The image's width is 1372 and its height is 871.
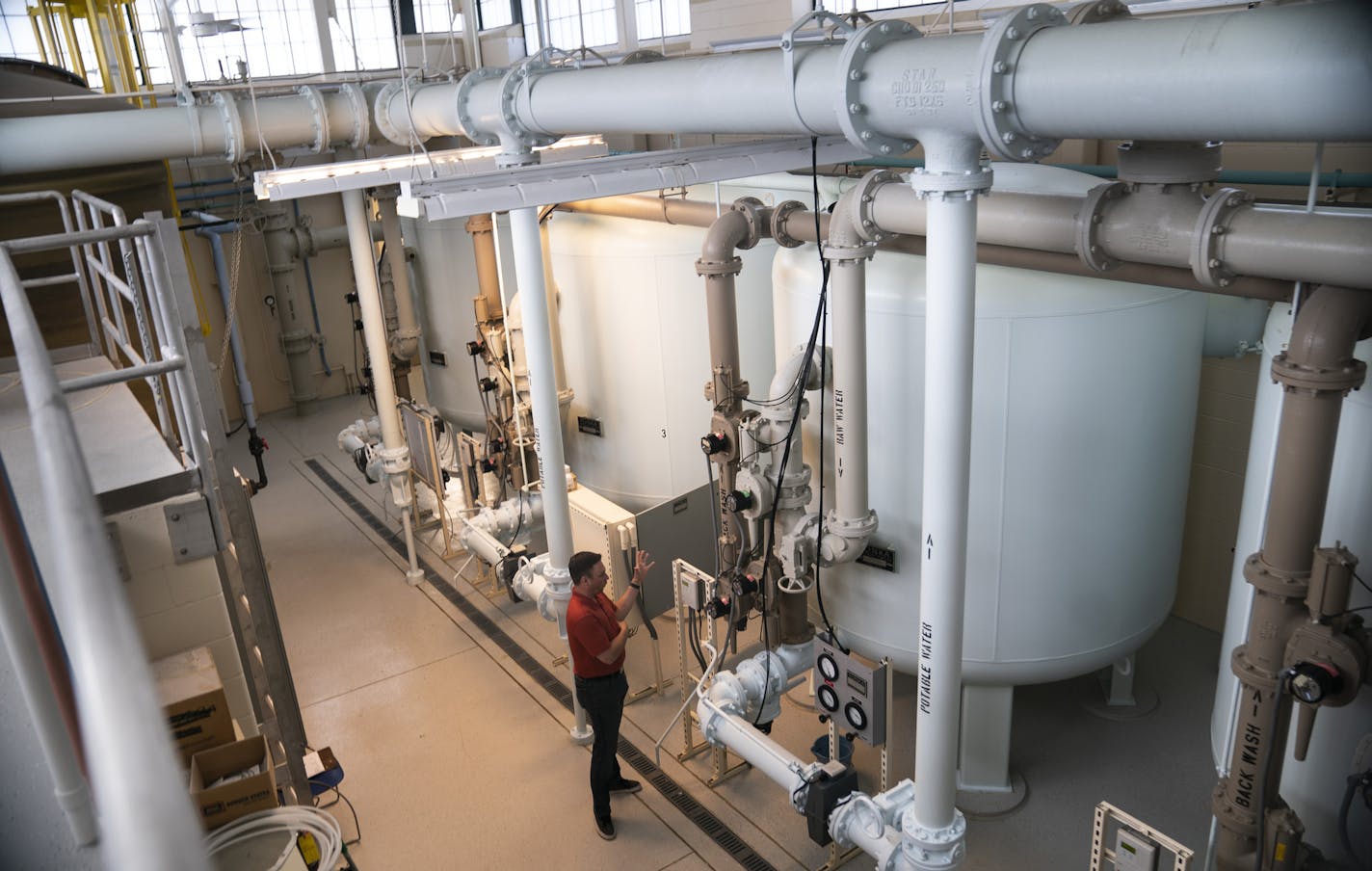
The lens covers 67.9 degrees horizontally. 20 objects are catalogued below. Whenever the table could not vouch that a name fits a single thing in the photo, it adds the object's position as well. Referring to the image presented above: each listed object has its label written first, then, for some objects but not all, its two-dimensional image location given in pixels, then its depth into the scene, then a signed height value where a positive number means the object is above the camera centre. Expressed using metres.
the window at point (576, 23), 9.91 +0.85
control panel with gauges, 4.92 -2.81
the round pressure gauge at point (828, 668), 5.12 -2.73
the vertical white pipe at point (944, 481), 3.44 -1.37
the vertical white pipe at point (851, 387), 4.81 -1.37
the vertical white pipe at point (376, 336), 8.19 -1.69
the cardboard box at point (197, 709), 3.77 -2.03
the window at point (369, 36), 12.69 +1.08
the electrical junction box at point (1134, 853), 3.66 -2.67
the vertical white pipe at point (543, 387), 5.84 -1.53
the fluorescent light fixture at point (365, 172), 4.98 -0.24
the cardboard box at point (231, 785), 3.38 -2.09
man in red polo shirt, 5.49 -2.81
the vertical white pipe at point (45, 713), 1.72 -1.02
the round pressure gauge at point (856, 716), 5.04 -2.93
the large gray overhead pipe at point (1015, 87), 2.37 +0.01
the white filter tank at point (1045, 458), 4.91 -1.82
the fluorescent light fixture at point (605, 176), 4.12 -0.28
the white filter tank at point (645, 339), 7.38 -1.65
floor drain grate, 5.71 -3.93
